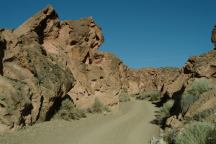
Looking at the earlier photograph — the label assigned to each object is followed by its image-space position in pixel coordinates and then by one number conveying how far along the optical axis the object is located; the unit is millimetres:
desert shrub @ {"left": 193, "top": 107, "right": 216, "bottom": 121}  8928
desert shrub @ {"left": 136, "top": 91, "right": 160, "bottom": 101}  32626
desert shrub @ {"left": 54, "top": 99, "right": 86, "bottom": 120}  14174
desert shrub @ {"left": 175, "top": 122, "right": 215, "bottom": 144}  6783
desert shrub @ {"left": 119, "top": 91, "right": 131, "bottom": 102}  29115
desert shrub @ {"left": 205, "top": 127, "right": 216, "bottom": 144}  6434
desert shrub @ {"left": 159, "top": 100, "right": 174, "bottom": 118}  15781
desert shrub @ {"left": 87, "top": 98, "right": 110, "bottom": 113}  17719
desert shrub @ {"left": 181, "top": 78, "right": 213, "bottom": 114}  12381
